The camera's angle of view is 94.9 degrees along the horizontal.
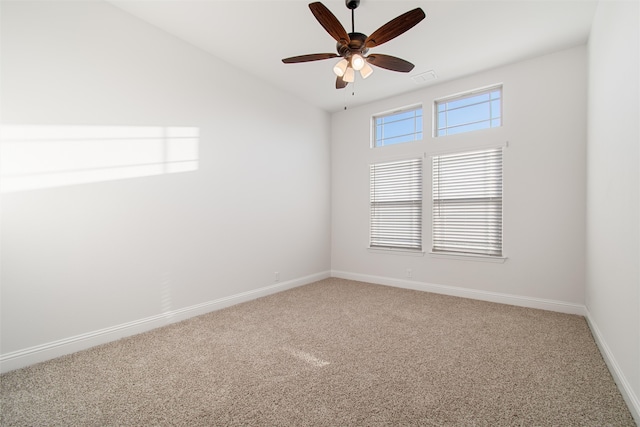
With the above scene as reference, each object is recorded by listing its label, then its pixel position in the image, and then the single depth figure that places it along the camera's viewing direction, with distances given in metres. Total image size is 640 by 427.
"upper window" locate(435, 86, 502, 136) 3.75
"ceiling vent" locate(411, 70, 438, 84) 3.77
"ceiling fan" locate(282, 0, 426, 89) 1.96
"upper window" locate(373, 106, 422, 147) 4.38
